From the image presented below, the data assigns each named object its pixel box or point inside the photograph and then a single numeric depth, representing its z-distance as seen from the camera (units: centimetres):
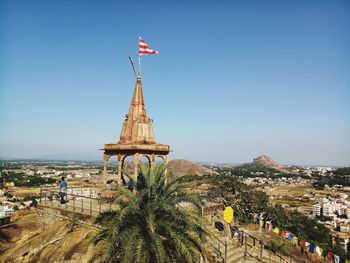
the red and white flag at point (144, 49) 1550
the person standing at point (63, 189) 1454
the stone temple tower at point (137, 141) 1348
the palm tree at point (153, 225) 764
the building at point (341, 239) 4365
